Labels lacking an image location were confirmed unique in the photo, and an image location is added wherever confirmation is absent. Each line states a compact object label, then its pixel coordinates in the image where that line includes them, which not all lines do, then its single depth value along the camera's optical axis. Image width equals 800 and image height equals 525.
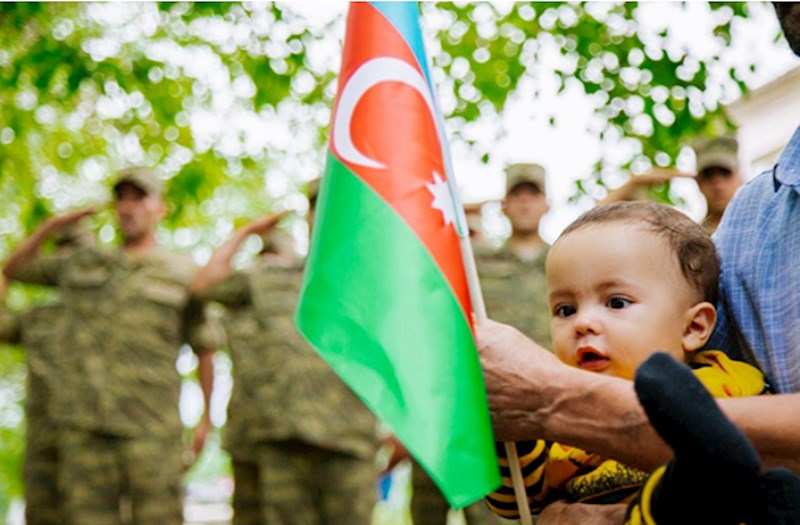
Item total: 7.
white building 21.56
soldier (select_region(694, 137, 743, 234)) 6.33
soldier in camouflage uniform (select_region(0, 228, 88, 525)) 7.85
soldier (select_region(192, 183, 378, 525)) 7.41
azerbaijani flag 2.09
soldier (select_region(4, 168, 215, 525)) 7.46
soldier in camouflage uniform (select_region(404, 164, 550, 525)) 7.42
